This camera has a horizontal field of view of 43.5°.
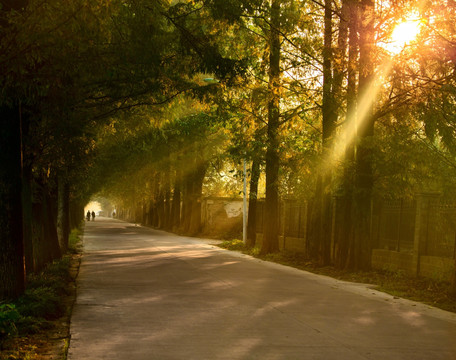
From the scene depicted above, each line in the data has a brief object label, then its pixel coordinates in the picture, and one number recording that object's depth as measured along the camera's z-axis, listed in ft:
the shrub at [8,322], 23.24
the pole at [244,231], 96.32
